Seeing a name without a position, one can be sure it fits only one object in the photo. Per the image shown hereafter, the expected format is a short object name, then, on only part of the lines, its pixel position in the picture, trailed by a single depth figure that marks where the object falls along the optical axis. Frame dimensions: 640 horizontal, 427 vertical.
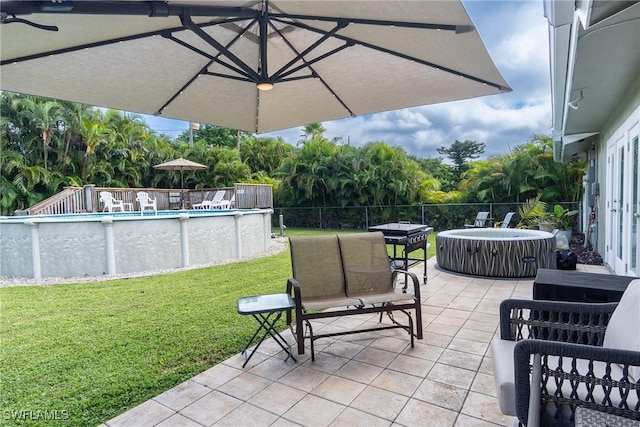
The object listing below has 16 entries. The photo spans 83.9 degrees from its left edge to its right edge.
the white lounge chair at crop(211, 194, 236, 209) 14.20
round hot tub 6.05
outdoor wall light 4.87
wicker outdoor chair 1.49
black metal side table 2.96
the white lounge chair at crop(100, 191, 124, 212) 12.36
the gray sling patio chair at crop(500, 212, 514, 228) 10.39
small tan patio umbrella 12.88
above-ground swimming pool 6.60
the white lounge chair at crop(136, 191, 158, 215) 12.71
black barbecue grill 5.44
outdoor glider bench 3.32
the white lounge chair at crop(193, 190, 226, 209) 14.38
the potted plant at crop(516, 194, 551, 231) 10.53
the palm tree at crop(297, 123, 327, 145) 20.90
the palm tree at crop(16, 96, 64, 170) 14.52
